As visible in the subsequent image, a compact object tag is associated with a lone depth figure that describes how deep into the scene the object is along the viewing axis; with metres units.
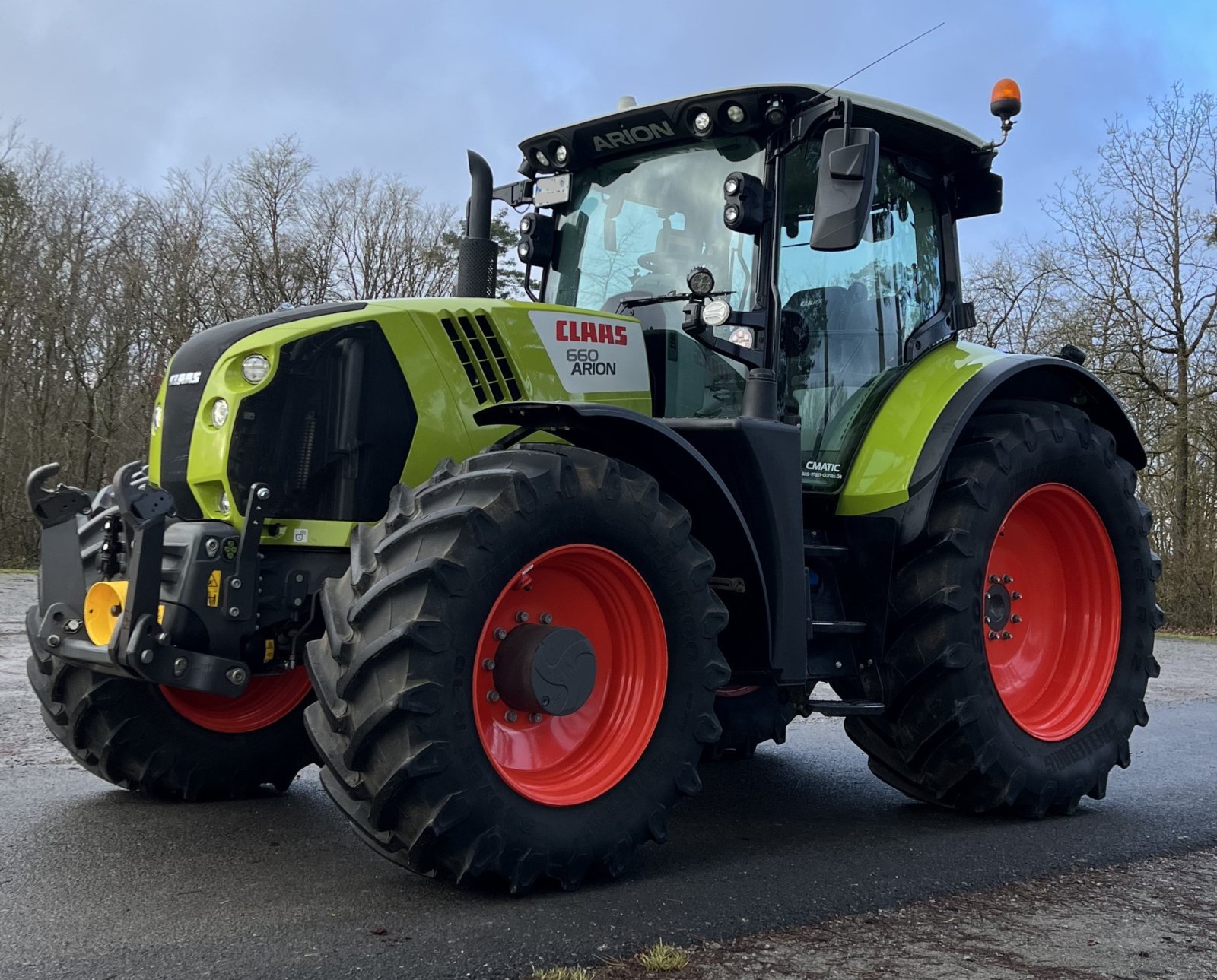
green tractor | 3.63
